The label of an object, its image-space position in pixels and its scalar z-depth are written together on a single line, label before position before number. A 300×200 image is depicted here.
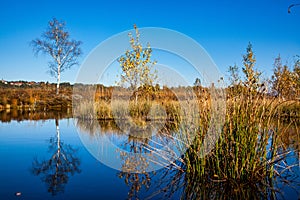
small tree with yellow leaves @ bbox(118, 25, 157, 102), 10.07
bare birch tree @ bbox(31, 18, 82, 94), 22.56
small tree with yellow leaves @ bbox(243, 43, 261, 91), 13.62
